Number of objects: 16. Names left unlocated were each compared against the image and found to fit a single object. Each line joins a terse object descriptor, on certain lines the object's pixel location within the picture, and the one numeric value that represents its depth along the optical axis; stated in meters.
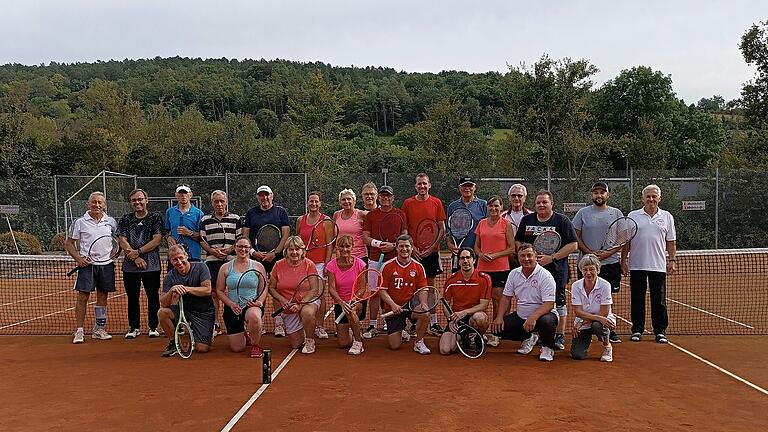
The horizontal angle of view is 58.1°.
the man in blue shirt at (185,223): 8.24
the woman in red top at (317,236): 8.23
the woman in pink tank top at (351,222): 8.16
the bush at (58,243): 18.70
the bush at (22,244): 18.23
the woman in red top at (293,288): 7.55
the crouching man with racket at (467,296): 7.35
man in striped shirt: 8.08
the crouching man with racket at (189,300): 7.45
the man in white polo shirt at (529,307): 7.21
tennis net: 9.52
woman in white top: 7.15
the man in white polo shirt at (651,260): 7.96
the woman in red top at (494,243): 7.72
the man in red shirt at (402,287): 7.55
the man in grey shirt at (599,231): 7.95
